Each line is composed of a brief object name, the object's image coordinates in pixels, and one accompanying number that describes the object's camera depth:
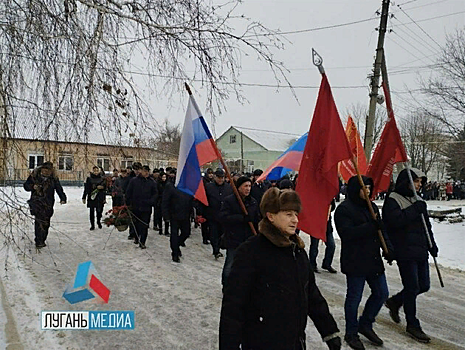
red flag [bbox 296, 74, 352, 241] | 4.48
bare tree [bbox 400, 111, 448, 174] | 40.22
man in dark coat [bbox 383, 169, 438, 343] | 4.46
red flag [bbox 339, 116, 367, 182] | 7.25
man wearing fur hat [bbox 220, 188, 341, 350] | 2.45
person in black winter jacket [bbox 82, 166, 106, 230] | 10.70
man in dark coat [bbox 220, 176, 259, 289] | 5.43
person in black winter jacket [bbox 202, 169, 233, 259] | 8.47
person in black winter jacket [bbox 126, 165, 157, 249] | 8.57
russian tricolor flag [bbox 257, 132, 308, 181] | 8.38
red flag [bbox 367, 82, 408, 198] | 5.18
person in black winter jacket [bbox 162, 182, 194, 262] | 8.12
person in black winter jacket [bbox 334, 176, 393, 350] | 4.17
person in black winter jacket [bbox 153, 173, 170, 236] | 9.86
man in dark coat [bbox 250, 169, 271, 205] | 9.13
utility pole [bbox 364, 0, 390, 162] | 12.94
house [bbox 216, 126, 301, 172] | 52.22
